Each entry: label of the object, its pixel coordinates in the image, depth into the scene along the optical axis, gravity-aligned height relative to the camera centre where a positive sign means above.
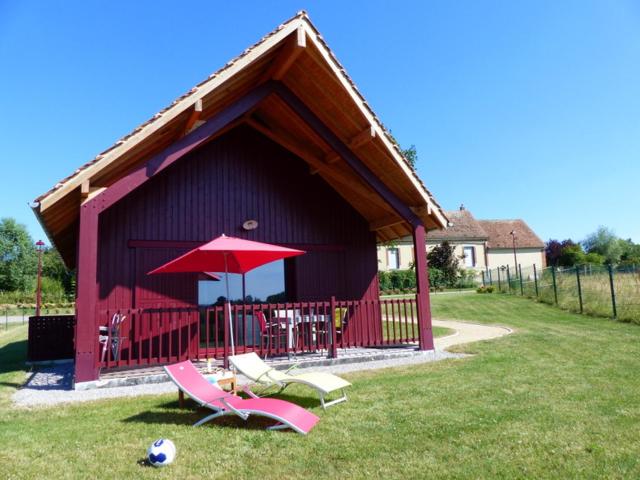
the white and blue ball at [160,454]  3.79 -1.33
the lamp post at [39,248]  19.34 +2.24
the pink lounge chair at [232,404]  4.60 -1.21
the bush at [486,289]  26.78 -0.60
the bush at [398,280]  34.06 +0.20
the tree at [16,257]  54.16 +5.05
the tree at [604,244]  66.88 +4.55
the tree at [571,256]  47.09 +1.97
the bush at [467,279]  35.22 +0.07
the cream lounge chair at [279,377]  5.52 -1.15
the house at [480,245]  37.34 +3.02
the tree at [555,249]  52.97 +3.21
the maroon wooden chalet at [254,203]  7.68 +1.80
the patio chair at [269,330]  8.79 -0.86
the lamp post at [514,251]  40.88 +2.34
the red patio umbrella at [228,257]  7.32 +0.56
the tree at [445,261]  35.25 +1.47
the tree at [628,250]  60.64 +3.20
